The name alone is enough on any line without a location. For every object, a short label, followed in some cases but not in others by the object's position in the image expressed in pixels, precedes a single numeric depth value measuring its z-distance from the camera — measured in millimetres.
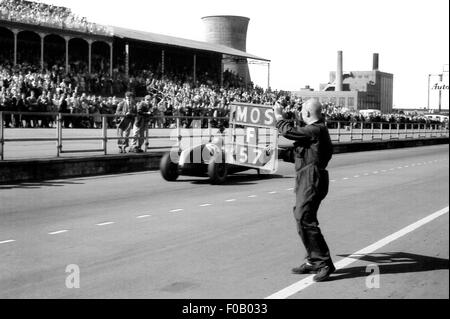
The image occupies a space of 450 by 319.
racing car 14688
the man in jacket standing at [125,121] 19688
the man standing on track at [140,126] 19906
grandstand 35406
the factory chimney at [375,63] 181375
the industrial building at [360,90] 159125
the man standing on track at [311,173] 5922
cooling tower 95312
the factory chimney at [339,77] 151875
